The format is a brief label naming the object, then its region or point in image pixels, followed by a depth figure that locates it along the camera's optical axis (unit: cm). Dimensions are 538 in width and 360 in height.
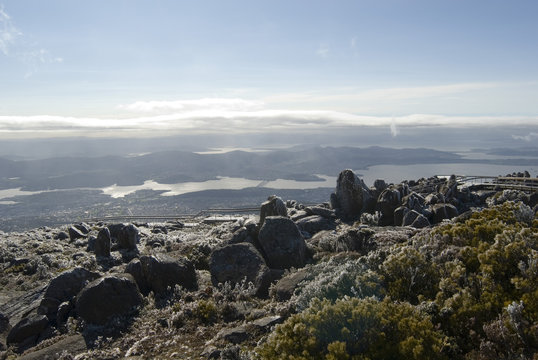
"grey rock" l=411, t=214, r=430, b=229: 1756
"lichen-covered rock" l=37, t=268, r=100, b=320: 1210
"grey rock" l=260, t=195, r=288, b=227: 2061
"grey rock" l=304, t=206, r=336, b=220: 2377
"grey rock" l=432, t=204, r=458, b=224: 1931
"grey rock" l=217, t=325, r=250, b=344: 851
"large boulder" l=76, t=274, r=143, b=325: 1120
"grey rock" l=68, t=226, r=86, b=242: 2744
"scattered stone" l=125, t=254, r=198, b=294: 1318
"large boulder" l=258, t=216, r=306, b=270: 1448
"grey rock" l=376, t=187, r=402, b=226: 2144
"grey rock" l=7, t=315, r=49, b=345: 1116
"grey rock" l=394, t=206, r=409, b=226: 1938
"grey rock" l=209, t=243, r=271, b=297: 1283
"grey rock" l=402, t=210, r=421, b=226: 1837
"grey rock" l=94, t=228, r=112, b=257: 2045
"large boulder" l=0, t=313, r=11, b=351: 1112
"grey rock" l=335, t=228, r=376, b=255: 1426
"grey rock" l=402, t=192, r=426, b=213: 2033
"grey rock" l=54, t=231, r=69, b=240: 2780
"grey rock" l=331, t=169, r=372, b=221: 2383
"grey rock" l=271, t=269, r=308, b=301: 1080
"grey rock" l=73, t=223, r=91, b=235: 2891
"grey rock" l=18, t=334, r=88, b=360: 932
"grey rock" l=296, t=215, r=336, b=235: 2132
